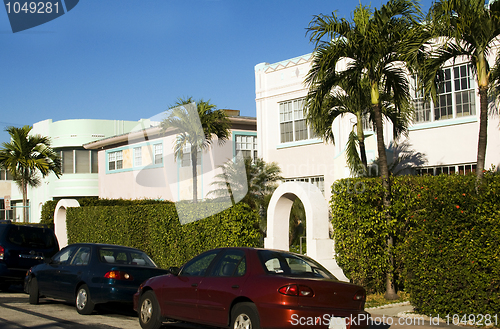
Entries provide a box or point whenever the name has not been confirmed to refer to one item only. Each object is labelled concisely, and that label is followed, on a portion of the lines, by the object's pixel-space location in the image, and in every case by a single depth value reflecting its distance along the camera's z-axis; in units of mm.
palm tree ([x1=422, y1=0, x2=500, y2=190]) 9945
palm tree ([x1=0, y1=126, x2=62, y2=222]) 27344
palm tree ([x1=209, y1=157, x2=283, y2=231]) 20516
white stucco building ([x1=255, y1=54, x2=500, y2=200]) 17062
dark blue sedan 10055
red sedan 6785
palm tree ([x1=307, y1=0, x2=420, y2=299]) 11102
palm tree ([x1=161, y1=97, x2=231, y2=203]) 20750
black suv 13656
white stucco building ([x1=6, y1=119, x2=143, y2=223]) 38875
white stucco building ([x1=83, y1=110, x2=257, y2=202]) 27297
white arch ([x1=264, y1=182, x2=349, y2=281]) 11844
